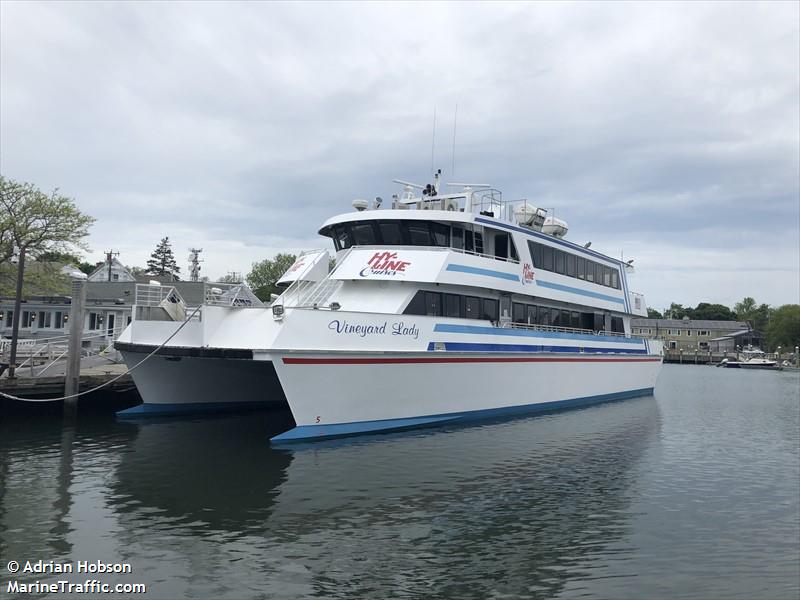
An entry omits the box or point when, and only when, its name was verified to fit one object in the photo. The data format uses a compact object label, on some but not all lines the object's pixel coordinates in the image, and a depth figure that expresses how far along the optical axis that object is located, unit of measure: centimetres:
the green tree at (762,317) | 11859
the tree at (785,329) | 8619
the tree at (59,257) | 2644
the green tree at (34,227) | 2522
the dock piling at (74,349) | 1631
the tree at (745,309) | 12632
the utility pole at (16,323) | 1620
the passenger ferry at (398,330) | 1303
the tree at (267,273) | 6053
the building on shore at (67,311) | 3397
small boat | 7612
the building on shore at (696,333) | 9694
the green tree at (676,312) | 12975
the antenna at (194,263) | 1772
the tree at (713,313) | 12569
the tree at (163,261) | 9419
